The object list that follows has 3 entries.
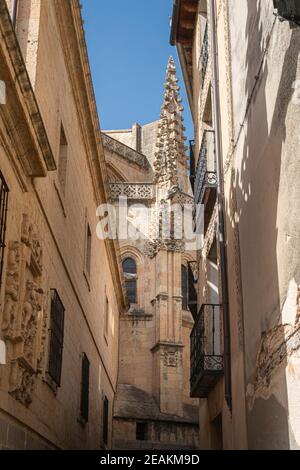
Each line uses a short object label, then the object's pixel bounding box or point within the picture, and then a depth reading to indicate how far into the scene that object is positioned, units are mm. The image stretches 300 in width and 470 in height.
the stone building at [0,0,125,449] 7395
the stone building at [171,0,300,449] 6977
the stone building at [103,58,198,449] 26219
